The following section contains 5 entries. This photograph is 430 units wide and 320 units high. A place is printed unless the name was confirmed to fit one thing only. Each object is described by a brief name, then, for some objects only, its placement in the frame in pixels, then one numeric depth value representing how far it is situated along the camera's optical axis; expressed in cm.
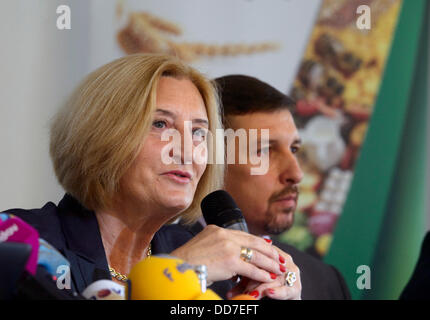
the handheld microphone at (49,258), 146
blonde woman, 175
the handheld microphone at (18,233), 141
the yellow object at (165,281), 141
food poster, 228
